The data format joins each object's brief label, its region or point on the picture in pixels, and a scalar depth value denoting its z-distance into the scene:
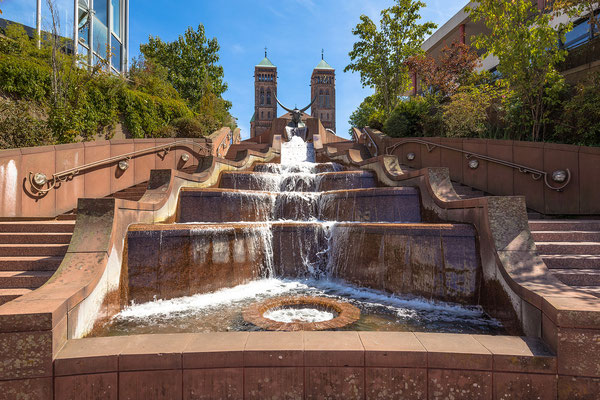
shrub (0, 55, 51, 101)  11.70
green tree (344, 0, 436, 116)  23.59
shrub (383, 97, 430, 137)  16.72
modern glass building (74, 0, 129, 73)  28.03
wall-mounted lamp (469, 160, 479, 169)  11.26
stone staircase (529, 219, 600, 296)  5.22
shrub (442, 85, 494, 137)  12.98
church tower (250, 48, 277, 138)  107.62
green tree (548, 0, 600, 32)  10.69
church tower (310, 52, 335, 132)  108.19
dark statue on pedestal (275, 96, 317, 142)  25.81
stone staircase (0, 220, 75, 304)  5.05
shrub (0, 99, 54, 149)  8.91
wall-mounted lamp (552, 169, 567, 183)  9.06
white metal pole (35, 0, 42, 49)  22.22
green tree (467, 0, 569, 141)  10.96
